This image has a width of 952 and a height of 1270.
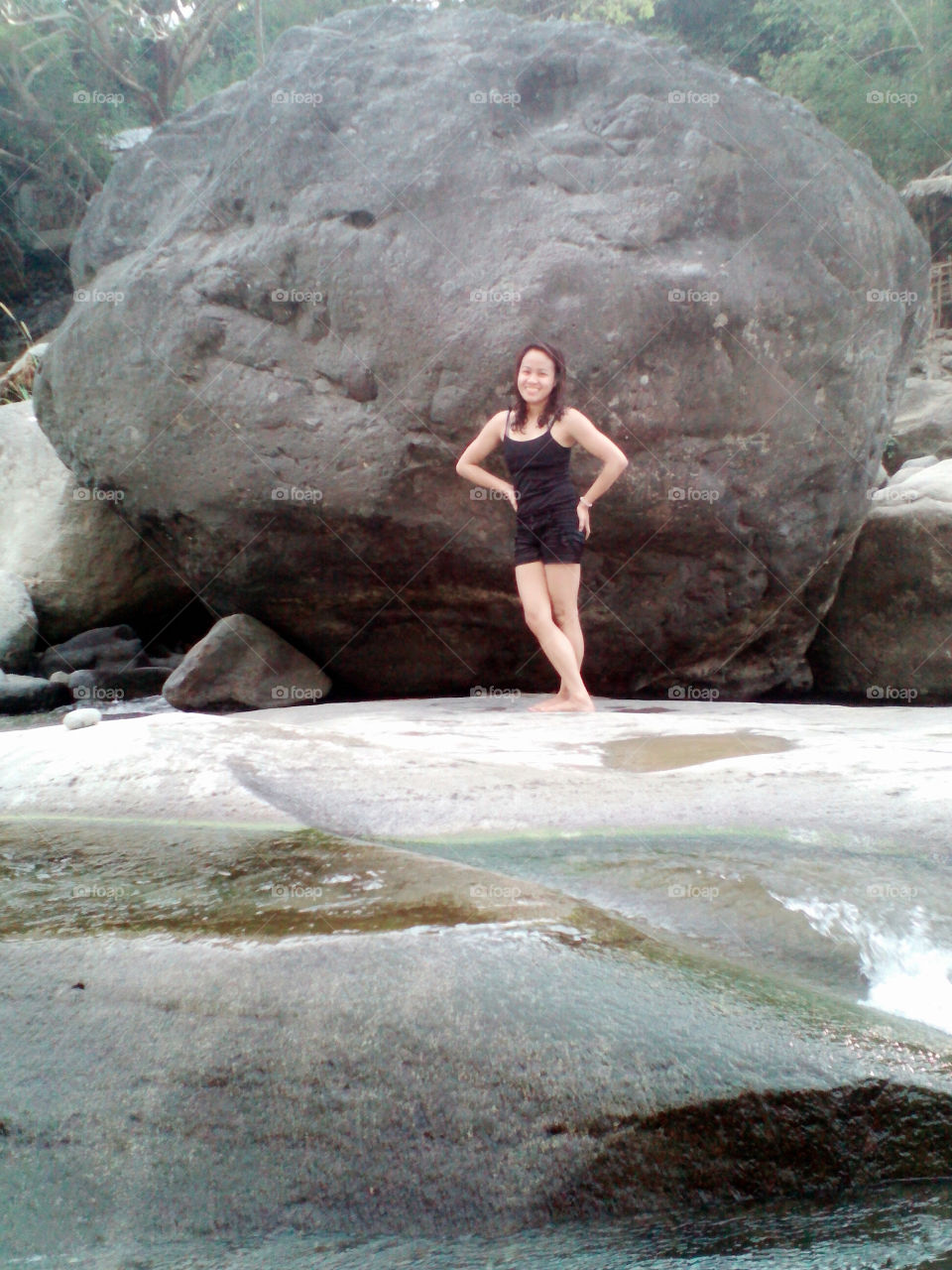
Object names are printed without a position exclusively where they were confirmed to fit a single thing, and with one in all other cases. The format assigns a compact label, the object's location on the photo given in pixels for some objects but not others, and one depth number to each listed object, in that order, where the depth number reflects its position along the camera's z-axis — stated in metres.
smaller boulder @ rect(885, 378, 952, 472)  11.90
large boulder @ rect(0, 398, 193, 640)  6.77
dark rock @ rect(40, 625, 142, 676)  6.69
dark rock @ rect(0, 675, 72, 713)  5.77
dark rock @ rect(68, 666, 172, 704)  6.25
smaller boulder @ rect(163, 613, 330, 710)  5.64
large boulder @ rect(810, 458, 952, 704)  5.73
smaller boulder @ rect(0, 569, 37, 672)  6.48
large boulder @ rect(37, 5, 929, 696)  5.12
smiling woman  4.77
